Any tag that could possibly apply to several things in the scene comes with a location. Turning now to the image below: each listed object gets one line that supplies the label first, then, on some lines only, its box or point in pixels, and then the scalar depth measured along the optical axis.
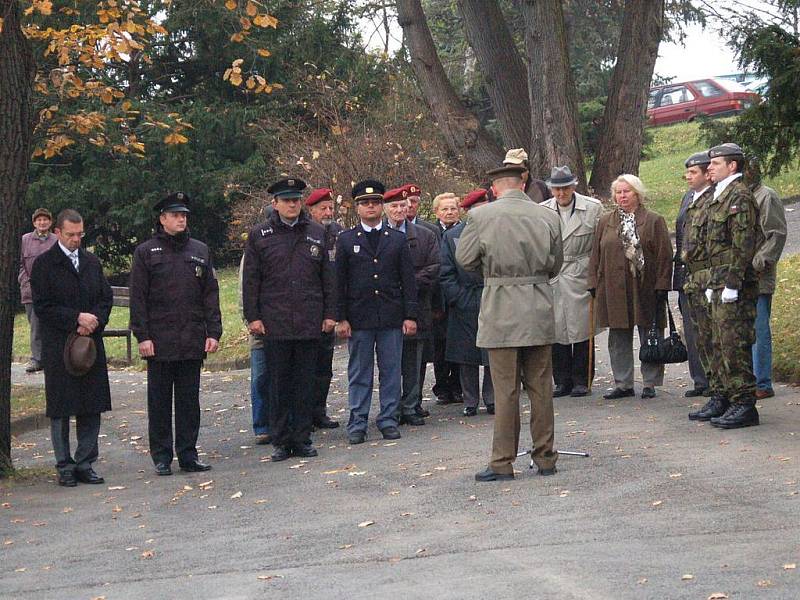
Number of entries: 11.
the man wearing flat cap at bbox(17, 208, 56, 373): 17.80
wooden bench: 21.28
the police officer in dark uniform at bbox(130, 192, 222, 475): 10.62
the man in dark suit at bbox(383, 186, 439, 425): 12.16
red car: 44.47
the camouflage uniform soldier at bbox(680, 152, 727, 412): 10.84
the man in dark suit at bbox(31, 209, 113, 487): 10.51
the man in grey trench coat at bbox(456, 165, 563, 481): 9.25
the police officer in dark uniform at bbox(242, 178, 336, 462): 10.95
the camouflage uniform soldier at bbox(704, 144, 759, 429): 10.46
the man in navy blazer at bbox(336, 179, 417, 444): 11.50
